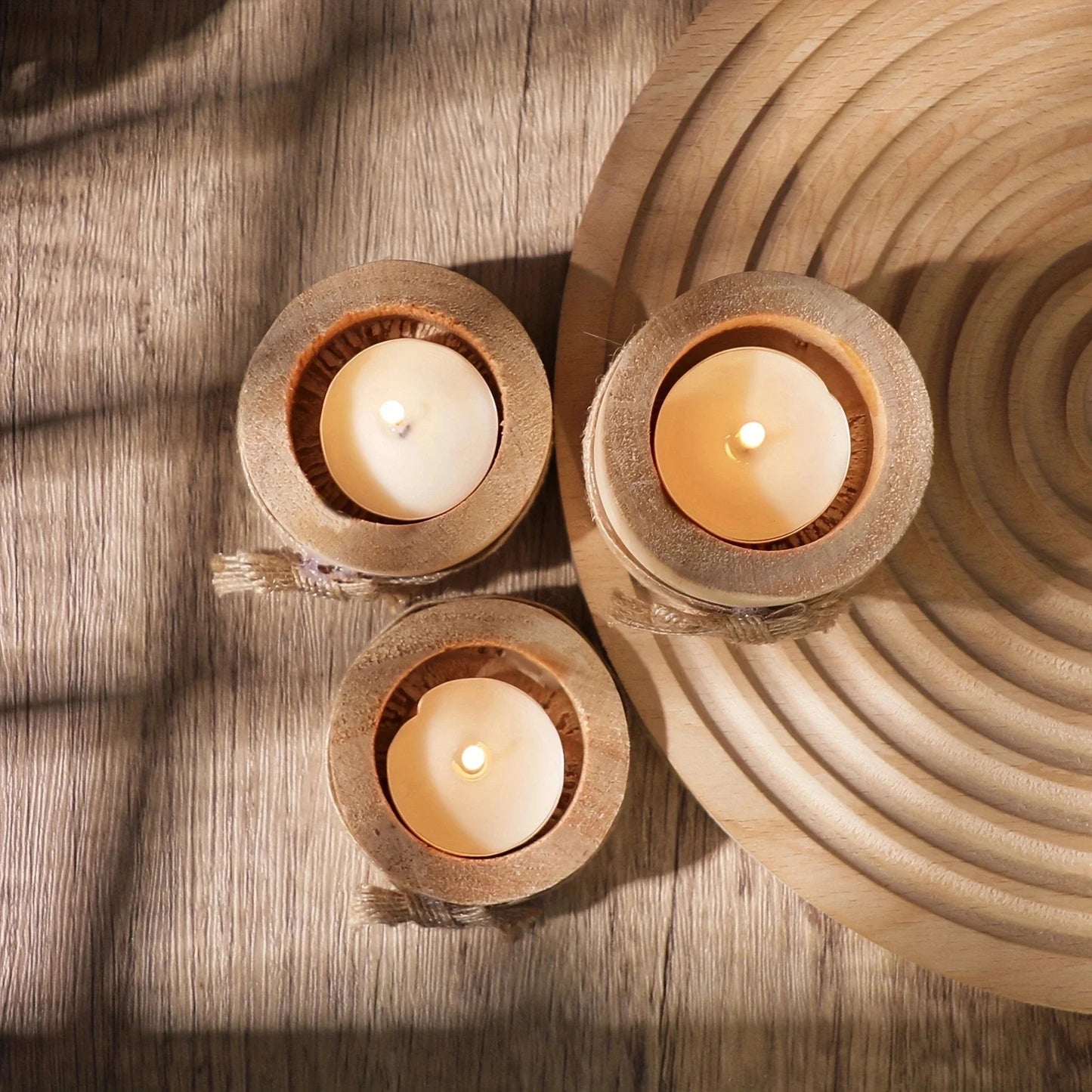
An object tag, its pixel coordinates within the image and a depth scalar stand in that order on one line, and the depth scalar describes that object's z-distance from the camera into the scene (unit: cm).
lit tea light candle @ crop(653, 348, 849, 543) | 44
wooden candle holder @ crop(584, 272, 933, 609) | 42
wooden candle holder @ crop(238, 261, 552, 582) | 44
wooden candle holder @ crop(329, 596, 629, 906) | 45
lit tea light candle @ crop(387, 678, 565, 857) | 46
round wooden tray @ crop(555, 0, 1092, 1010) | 46
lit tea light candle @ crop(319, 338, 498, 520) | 45
